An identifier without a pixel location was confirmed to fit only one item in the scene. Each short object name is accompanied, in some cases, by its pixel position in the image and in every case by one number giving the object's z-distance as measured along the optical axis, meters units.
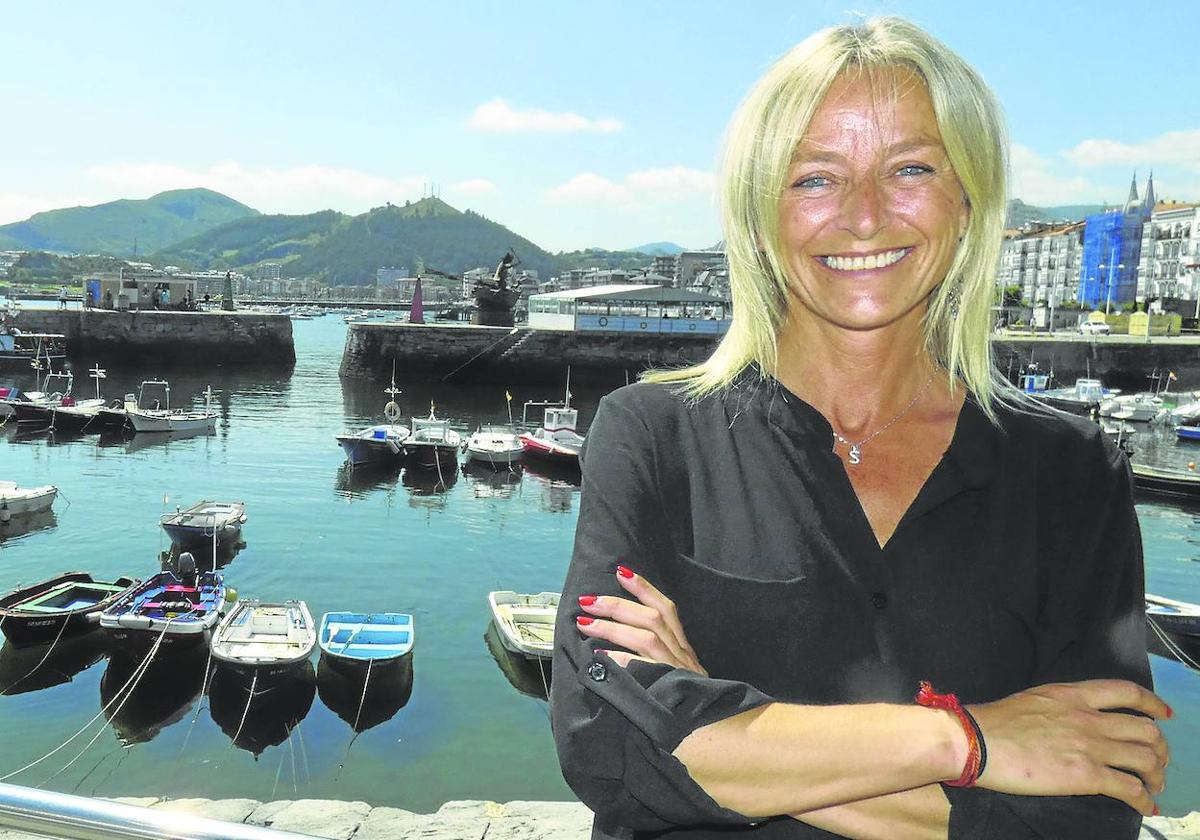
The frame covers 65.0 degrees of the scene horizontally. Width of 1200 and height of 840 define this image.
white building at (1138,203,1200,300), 97.69
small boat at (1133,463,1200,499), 34.12
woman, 1.46
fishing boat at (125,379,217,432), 43.50
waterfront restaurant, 66.06
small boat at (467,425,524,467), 38.91
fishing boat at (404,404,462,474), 38.69
